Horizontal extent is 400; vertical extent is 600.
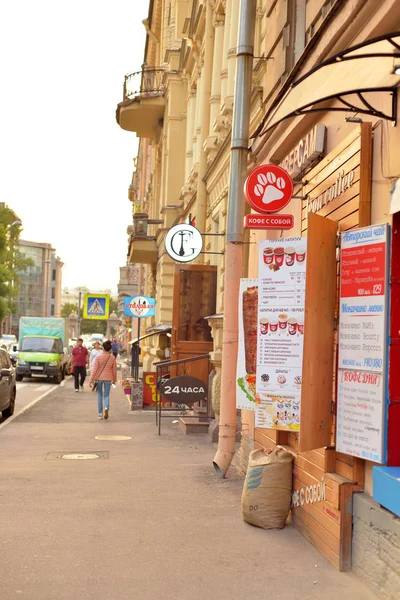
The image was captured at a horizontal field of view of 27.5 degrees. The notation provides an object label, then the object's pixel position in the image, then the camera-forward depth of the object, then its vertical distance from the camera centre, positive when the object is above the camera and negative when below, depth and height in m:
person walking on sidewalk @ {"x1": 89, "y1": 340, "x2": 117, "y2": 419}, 17.31 -0.96
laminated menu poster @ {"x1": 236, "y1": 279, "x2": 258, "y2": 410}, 9.48 -0.14
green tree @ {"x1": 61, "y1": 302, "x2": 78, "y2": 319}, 189.85 +4.19
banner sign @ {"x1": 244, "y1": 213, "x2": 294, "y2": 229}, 8.54 +1.19
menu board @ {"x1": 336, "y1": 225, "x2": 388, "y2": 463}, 5.73 -0.03
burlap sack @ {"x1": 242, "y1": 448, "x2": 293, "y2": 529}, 7.31 -1.42
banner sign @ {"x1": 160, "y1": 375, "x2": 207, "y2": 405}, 13.65 -0.97
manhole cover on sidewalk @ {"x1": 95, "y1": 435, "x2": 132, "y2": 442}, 13.98 -1.88
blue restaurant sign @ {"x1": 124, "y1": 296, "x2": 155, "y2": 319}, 26.95 +0.77
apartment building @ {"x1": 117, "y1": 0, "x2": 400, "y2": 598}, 5.68 +1.58
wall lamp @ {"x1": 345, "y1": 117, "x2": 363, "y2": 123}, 6.53 +1.75
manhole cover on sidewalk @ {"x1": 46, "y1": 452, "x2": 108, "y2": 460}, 11.55 -1.84
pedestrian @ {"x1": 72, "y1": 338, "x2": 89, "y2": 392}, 27.39 -1.09
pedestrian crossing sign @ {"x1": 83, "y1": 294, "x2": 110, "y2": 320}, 36.00 +1.01
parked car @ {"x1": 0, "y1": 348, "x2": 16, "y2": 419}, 17.06 -1.30
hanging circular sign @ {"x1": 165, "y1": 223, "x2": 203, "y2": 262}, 15.98 +1.77
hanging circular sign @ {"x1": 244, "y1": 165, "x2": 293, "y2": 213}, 8.26 +1.50
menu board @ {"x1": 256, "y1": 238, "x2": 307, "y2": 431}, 7.06 +0.03
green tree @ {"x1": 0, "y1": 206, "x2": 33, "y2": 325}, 66.00 +5.81
